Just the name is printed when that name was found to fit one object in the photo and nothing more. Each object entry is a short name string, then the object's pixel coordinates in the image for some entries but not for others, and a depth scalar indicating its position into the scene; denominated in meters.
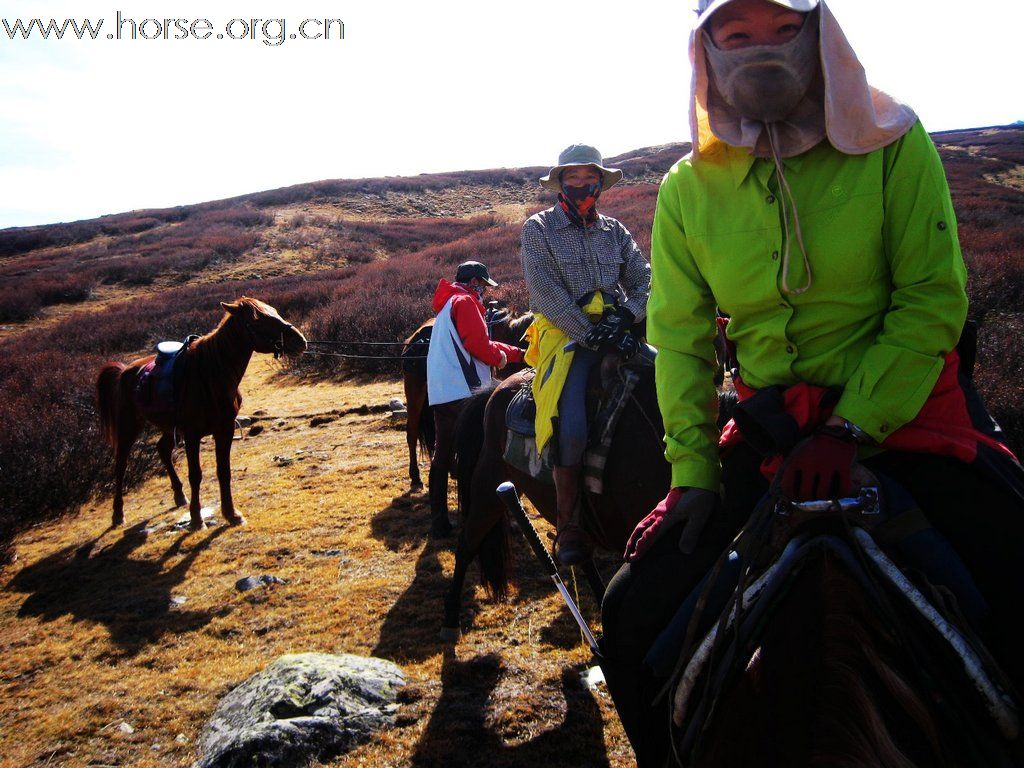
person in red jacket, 5.82
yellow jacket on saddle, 3.48
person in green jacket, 1.49
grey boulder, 3.11
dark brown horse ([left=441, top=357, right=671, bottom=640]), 3.37
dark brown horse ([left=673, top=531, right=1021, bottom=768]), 1.21
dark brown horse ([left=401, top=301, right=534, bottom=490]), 7.16
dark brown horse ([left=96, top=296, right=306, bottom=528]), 6.72
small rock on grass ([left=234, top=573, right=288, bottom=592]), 5.32
